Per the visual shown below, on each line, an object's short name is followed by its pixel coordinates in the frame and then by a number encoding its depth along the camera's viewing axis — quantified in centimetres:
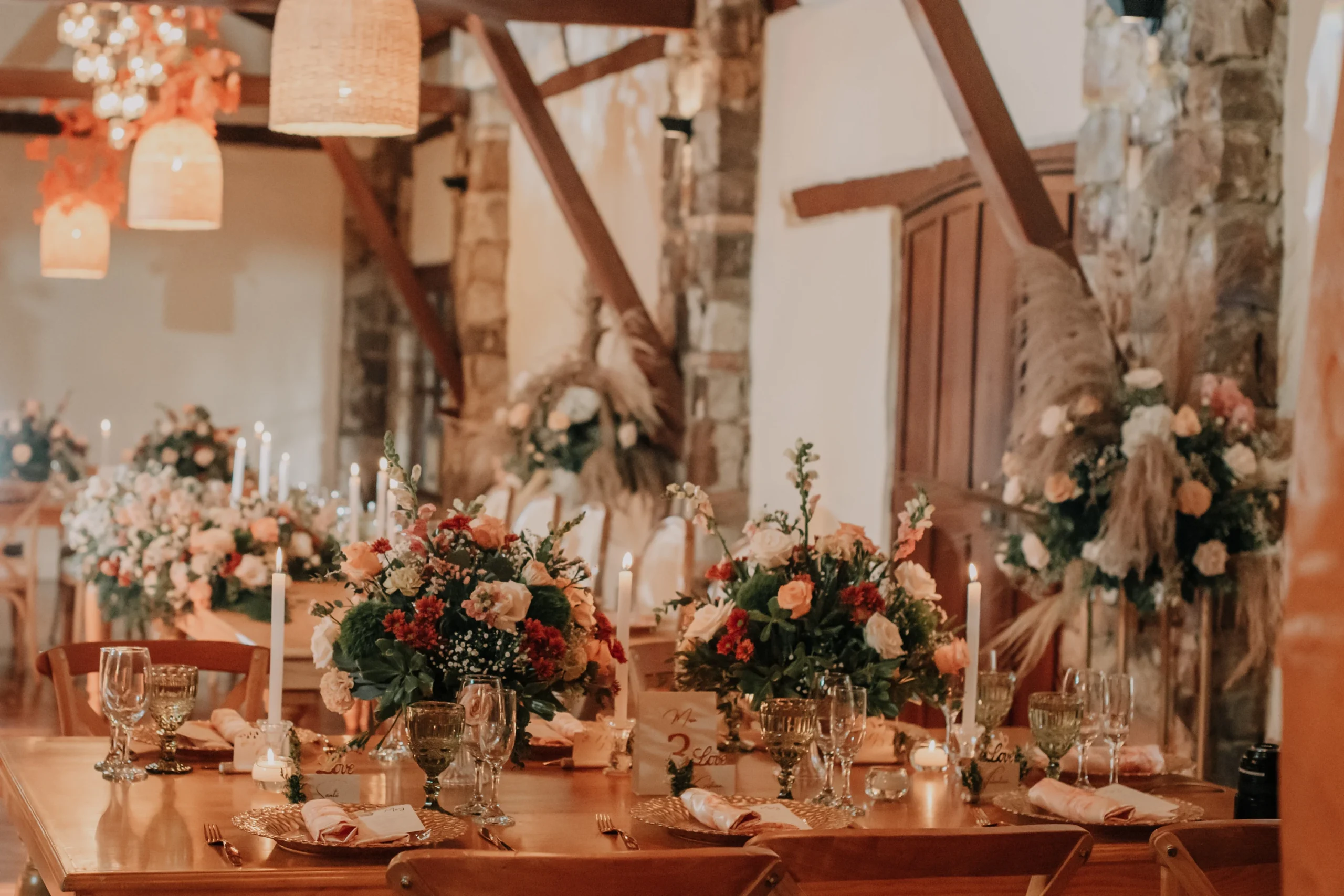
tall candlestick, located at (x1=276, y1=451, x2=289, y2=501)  541
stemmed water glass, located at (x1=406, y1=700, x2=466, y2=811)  226
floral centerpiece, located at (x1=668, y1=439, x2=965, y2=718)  262
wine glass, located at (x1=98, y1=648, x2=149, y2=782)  248
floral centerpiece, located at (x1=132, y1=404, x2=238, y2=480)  670
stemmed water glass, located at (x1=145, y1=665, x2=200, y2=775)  254
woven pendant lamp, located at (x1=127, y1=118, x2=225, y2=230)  492
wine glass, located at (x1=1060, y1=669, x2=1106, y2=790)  263
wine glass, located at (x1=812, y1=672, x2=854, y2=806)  239
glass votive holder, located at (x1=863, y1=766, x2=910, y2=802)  254
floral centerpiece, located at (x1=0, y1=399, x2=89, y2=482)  828
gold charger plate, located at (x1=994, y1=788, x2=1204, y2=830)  232
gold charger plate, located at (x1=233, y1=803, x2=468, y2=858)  202
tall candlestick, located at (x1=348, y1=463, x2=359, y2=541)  392
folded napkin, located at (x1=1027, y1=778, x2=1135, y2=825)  231
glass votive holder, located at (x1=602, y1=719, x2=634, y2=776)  270
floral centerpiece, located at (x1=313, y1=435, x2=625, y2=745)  239
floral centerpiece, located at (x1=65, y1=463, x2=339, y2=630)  464
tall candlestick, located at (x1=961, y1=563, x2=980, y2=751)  258
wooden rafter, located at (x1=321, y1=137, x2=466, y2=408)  983
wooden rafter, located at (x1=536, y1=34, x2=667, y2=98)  748
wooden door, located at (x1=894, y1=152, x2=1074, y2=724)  544
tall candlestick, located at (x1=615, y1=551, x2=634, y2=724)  263
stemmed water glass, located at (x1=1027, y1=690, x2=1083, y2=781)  260
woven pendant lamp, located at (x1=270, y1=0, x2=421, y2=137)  333
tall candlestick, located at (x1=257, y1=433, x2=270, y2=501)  512
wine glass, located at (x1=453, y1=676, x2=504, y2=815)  225
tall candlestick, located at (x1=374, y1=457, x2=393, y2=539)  316
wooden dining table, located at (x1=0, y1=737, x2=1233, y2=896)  192
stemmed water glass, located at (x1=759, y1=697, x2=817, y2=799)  241
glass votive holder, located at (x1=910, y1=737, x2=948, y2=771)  280
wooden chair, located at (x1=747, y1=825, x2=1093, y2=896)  170
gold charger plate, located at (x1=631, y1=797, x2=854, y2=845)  220
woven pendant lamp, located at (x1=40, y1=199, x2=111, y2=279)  733
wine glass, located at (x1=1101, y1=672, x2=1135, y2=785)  262
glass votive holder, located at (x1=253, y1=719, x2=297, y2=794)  248
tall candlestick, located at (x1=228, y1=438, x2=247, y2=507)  501
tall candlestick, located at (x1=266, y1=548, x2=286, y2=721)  241
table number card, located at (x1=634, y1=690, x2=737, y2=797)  248
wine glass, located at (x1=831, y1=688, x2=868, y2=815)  238
